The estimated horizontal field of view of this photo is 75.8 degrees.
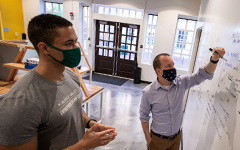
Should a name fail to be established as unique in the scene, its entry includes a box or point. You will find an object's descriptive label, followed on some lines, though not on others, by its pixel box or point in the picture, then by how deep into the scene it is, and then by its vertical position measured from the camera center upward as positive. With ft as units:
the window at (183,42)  18.44 +0.08
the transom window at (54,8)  23.39 +4.03
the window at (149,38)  19.52 +0.31
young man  2.42 -1.17
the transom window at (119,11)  20.24 +3.61
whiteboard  3.46 -1.29
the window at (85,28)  21.90 +1.24
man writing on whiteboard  5.26 -2.07
